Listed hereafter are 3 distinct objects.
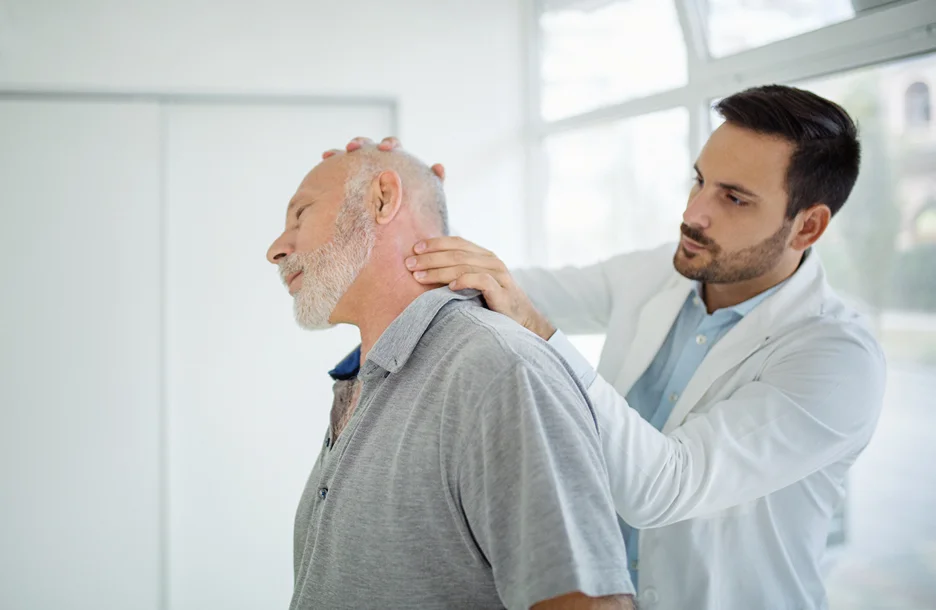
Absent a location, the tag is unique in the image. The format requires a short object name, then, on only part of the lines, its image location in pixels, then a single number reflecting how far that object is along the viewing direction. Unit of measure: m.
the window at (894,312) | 1.89
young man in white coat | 1.29
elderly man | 0.81
